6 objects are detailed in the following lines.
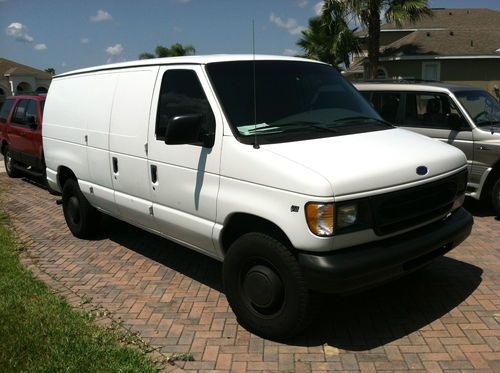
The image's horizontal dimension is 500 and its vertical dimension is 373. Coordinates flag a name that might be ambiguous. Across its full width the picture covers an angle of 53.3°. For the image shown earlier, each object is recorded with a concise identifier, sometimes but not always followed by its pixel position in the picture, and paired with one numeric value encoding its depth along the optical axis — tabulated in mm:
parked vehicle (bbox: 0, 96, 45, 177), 9594
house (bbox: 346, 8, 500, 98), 25031
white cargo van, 3326
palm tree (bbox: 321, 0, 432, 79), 19266
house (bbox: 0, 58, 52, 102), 49188
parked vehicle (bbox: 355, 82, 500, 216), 6934
